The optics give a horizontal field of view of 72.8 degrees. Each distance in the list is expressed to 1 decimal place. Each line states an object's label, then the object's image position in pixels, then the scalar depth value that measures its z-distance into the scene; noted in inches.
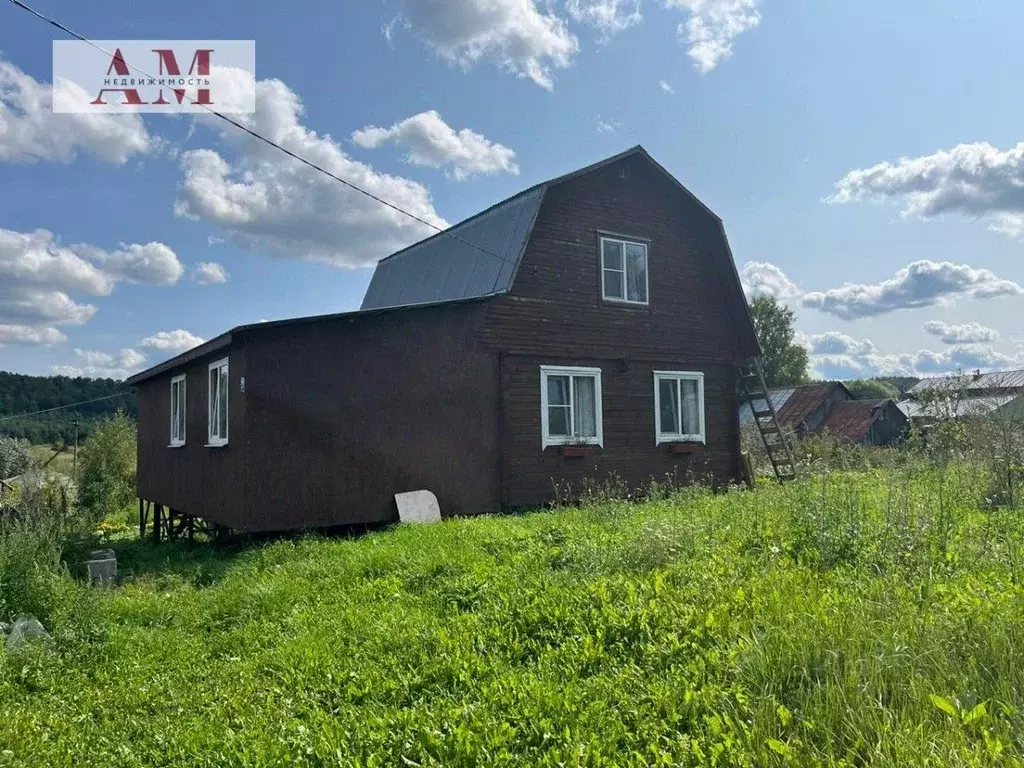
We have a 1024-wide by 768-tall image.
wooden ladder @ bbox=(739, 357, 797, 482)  597.6
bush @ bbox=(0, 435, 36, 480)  1409.4
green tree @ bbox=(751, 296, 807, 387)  1936.5
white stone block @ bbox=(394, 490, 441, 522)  428.8
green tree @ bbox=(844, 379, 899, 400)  1964.4
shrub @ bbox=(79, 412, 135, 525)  981.2
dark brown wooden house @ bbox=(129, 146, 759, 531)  403.5
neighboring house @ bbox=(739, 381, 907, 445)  1385.3
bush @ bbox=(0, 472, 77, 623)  241.4
